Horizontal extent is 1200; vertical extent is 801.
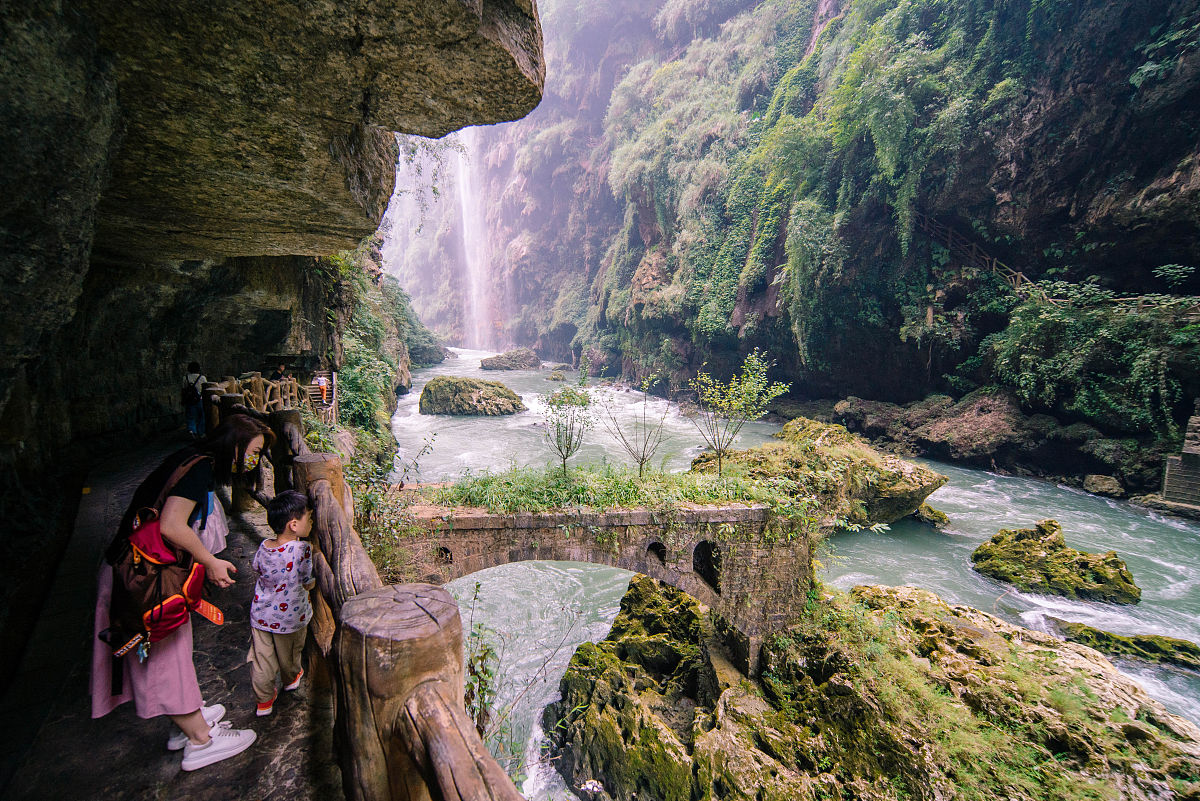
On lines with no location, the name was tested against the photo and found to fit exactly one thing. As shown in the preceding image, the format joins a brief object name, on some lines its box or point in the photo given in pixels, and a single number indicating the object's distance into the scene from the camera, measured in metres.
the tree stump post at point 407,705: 1.01
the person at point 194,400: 5.19
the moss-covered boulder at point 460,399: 22.38
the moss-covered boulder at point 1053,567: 8.45
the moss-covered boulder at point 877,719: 4.75
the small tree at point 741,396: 7.64
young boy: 2.02
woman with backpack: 1.64
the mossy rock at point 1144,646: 7.04
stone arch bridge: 5.98
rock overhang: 1.59
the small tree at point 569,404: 7.39
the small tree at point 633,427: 17.11
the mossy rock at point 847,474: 9.13
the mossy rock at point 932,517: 11.45
